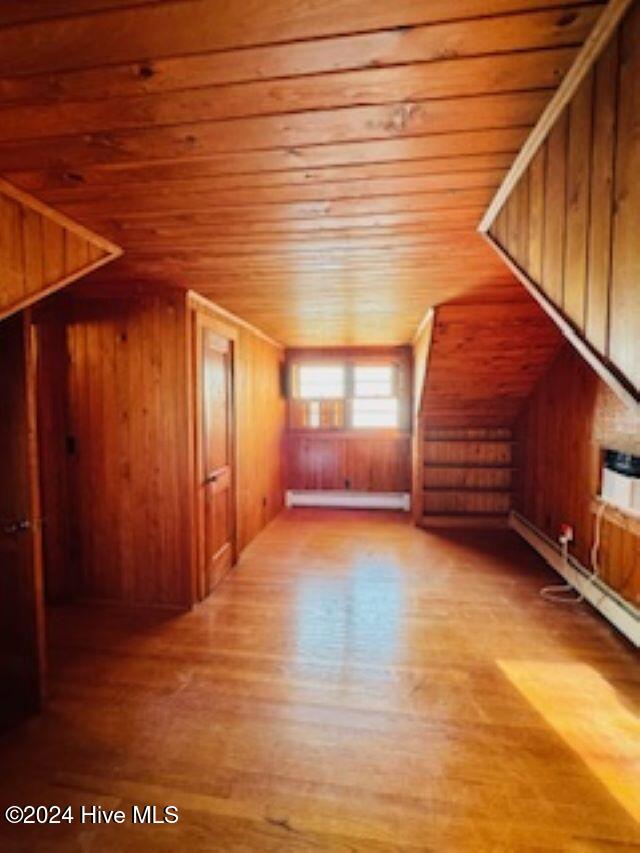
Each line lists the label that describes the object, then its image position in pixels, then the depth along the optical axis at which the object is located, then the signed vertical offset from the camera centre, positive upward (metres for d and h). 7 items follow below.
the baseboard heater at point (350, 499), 5.96 -1.23
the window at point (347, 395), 5.93 +0.14
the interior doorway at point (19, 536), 2.01 -0.58
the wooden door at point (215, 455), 3.24 -0.37
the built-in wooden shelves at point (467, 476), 5.07 -0.79
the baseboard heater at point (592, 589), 2.65 -1.25
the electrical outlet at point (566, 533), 3.54 -0.99
